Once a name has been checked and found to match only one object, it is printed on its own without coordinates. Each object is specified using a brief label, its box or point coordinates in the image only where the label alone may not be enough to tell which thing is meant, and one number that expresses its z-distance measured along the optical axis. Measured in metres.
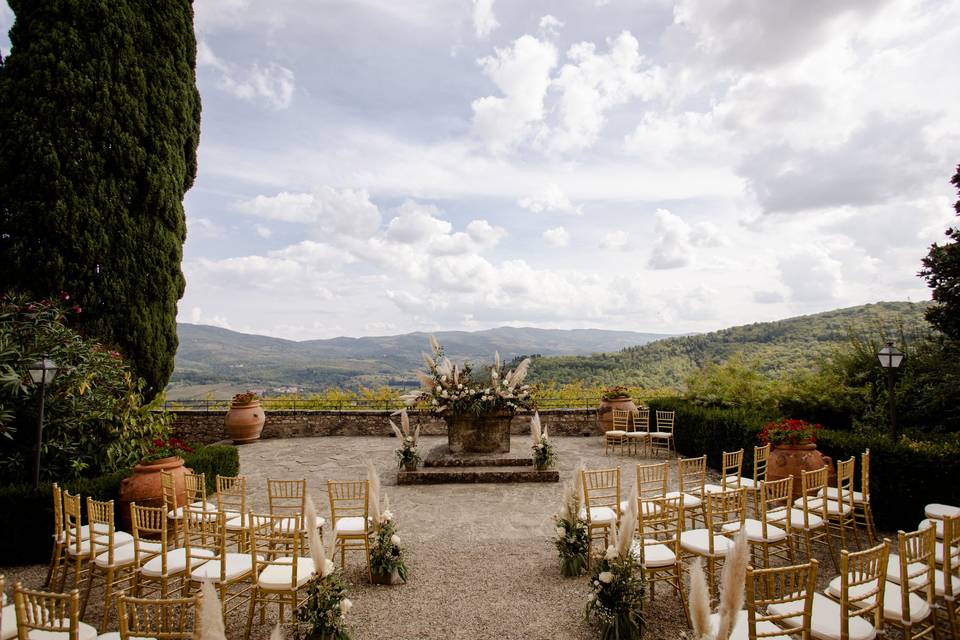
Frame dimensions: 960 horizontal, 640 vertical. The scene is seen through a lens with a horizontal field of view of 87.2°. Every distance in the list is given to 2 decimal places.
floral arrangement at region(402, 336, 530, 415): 9.90
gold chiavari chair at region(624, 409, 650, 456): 12.54
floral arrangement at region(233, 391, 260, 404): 14.01
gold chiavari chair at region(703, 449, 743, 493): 6.11
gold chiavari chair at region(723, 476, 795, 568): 4.73
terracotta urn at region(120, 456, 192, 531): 6.25
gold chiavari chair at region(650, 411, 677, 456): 12.32
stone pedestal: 10.17
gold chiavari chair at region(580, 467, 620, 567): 5.21
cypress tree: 8.77
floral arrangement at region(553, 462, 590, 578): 5.20
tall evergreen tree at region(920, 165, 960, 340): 8.83
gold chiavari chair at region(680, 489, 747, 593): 4.47
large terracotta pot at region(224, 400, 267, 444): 13.70
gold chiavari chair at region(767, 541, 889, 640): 3.04
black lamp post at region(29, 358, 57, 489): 5.90
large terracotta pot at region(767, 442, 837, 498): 6.97
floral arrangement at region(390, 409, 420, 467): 9.38
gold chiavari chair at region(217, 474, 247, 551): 4.90
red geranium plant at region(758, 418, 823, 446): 7.09
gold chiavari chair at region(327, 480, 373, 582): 5.21
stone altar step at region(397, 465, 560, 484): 9.27
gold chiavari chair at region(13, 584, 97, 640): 2.46
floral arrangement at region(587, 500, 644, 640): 3.87
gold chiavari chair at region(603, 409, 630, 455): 12.24
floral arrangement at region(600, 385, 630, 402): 13.57
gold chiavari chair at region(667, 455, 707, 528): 5.43
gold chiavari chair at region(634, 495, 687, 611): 4.36
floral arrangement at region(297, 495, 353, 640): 3.76
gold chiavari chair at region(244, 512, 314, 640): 3.95
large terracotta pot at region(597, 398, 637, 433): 13.41
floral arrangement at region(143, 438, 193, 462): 6.97
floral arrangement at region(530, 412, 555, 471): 9.27
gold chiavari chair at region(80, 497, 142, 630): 4.36
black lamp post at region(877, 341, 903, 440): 7.31
